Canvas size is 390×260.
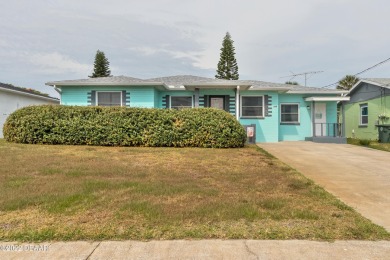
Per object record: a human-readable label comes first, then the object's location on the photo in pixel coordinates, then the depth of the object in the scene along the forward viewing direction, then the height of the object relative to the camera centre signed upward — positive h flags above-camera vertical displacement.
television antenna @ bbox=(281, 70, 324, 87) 25.73 +5.33
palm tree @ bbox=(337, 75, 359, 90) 33.19 +5.77
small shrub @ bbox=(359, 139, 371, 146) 14.39 -0.72
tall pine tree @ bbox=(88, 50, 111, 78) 37.78 +8.92
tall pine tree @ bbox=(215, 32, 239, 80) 35.50 +8.54
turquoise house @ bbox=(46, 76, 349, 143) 14.77 +1.70
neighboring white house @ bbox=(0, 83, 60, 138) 17.05 +2.22
